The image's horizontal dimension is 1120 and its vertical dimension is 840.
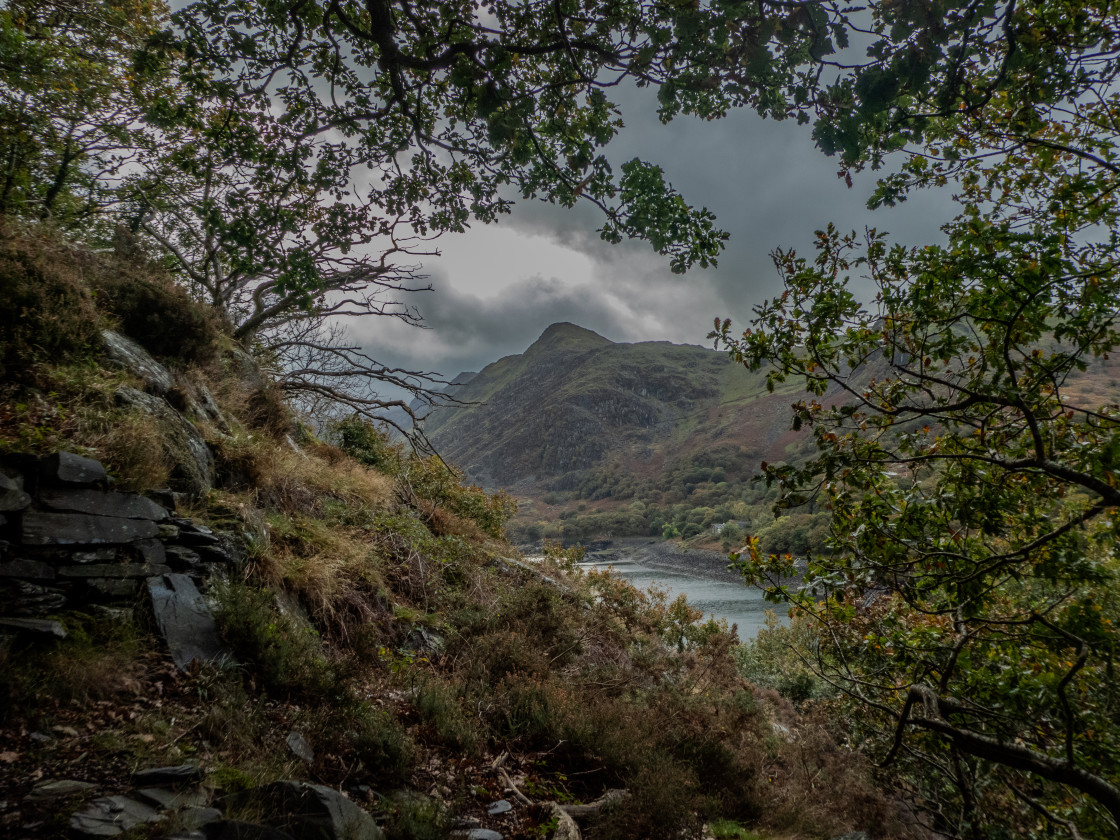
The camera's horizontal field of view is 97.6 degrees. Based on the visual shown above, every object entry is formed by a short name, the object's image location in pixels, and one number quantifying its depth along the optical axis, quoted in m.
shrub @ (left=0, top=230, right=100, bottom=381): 4.49
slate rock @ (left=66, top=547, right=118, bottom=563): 3.62
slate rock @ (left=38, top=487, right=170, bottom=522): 3.70
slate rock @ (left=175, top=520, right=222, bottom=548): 4.50
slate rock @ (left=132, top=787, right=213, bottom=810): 2.44
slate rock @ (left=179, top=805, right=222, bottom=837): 2.32
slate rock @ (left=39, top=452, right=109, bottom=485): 3.72
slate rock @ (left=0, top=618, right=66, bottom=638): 3.10
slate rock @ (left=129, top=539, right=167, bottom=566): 4.02
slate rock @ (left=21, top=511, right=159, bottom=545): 3.48
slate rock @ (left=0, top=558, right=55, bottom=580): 3.29
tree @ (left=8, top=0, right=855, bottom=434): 3.47
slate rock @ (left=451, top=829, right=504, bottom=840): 3.28
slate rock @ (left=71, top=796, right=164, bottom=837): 2.18
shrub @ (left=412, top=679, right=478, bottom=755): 4.39
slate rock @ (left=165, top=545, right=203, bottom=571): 4.27
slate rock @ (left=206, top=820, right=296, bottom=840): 2.29
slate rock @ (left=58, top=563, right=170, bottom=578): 3.57
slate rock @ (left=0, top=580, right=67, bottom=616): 3.26
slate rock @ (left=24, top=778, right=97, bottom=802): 2.31
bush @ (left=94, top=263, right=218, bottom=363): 6.59
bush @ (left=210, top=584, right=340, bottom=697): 4.02
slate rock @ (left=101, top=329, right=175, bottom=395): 5.58
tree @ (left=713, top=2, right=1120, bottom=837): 2.78
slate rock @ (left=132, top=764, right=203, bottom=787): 2.59
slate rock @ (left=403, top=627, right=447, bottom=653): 6.17
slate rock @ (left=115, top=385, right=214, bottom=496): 5.03
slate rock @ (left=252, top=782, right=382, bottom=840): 2.46
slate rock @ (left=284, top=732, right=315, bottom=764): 3.33
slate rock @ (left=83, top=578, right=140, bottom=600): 3.66
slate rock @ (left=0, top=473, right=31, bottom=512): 3.38
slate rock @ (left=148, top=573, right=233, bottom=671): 3.77
